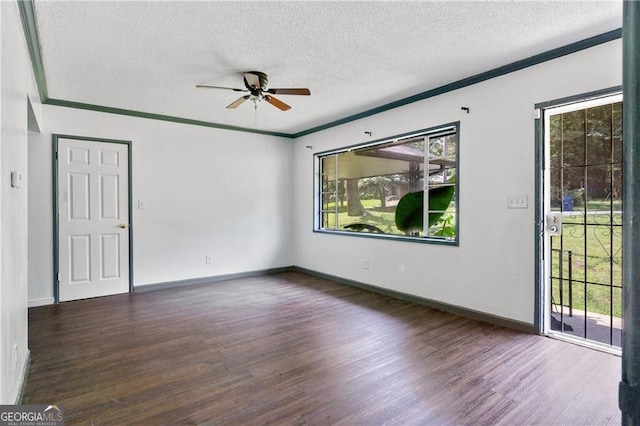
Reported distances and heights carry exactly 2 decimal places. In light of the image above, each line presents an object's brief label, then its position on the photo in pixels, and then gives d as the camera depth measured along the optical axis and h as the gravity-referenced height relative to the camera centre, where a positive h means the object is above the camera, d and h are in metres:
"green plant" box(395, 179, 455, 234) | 4.14 +0.06
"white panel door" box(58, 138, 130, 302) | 4.33 -0.08
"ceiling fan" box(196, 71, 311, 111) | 3.35 +1.27
